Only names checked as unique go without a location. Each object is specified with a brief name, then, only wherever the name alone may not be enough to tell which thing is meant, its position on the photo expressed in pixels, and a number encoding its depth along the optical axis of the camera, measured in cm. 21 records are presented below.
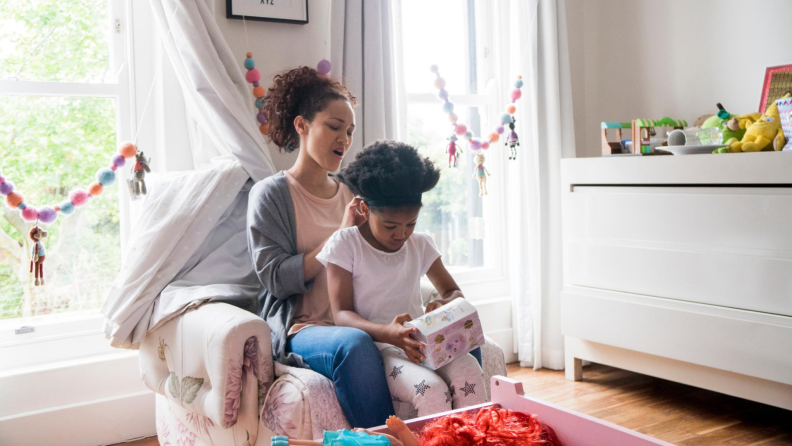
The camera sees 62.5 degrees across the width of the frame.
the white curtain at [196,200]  174
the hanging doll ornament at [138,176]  191
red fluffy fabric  108
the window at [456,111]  287
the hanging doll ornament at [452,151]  247
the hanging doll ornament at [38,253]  182
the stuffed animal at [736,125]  223
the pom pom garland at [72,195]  183
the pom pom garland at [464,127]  254
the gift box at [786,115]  202
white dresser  198
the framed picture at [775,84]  236
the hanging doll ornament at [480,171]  254
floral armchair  138
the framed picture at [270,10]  222
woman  139
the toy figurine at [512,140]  252
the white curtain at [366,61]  227
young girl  144
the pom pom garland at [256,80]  215
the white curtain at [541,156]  277
